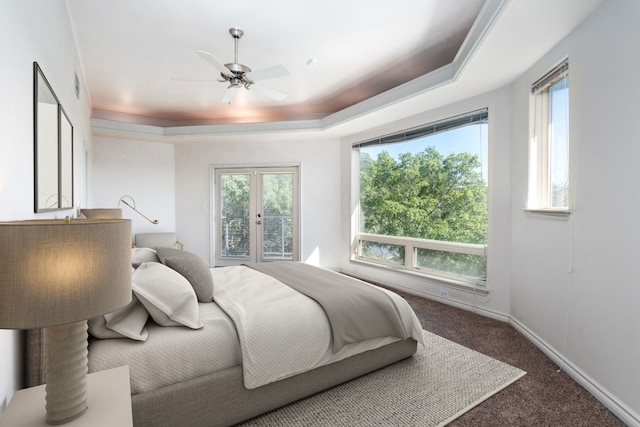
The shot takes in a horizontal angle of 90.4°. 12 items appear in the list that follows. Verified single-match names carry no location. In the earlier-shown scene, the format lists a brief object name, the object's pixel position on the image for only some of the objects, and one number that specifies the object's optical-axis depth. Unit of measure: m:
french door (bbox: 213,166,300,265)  5.70
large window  3.55
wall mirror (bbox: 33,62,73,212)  1.52
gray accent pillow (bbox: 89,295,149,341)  1.52
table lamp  0.70
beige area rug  1.74
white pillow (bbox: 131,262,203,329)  1.66
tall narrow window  2.42
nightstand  0.89
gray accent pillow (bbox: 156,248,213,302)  2.06
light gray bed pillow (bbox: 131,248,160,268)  2.21
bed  1.46
